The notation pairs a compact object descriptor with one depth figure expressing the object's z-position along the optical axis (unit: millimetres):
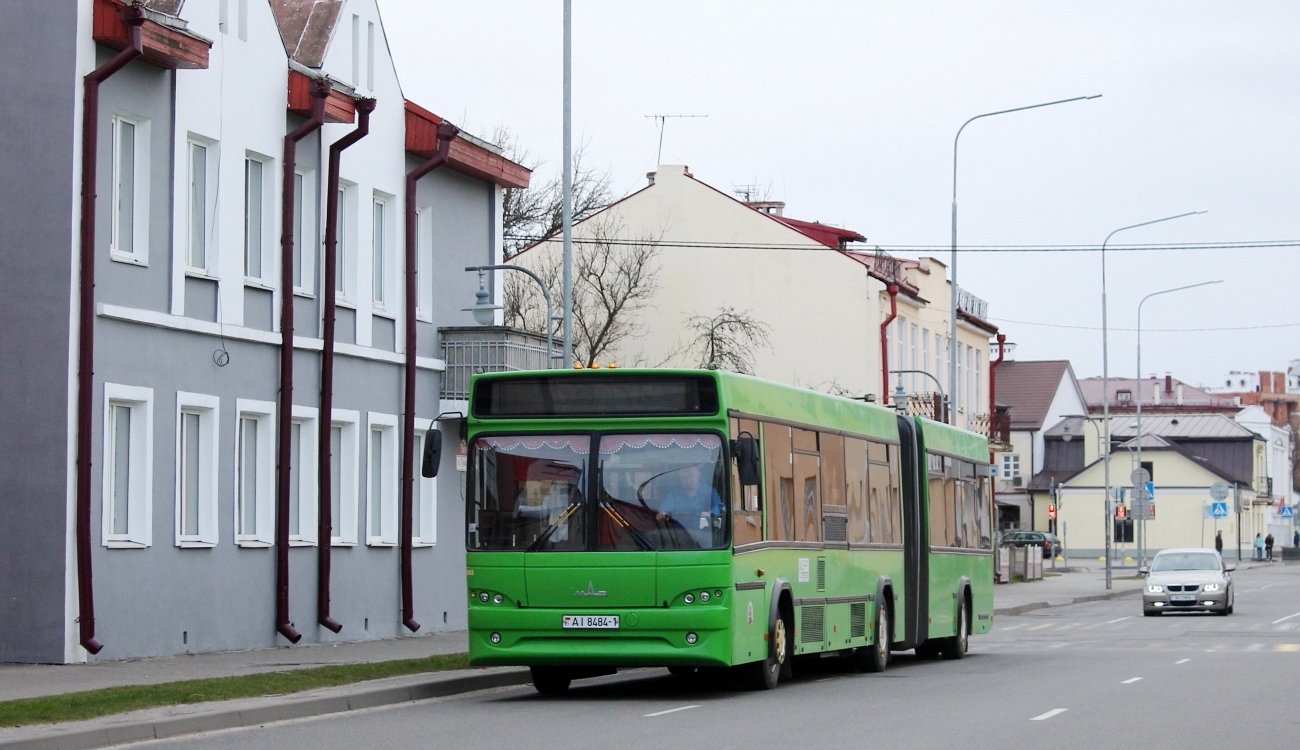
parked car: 79006
